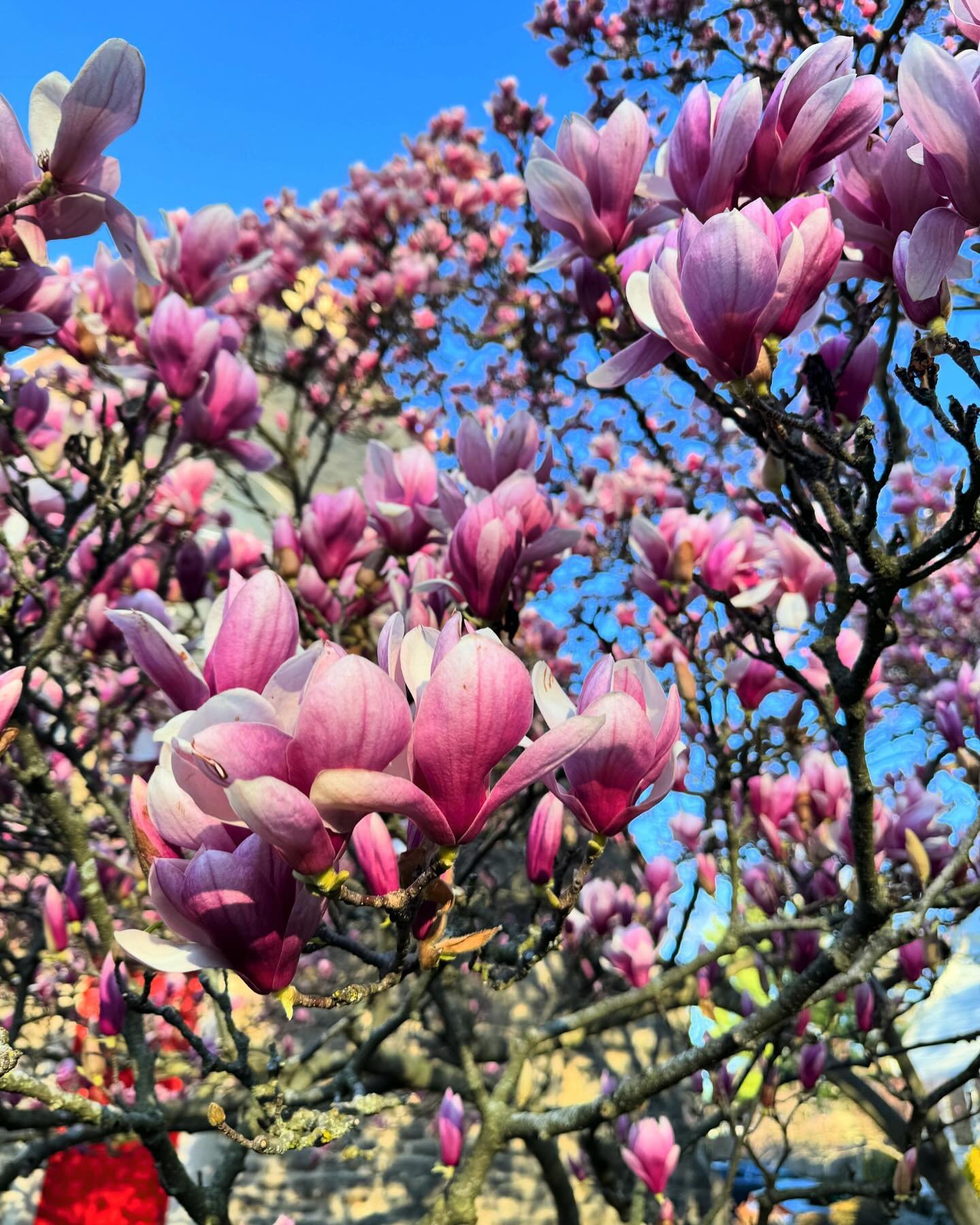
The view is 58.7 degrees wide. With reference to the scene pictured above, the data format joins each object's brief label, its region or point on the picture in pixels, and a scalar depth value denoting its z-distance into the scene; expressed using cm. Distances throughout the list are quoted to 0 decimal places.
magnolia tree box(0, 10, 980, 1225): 72
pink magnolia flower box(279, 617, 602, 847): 64
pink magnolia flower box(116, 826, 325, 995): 68
